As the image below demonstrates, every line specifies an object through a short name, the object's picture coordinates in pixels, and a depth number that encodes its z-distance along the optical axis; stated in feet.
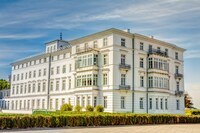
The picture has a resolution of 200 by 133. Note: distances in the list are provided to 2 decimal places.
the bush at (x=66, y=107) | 109.49
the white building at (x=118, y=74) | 104.45
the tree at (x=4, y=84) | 248.54
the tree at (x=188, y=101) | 210.49
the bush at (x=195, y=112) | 125.85
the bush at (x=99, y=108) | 97.04
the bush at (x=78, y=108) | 105.87
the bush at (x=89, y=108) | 100.64
